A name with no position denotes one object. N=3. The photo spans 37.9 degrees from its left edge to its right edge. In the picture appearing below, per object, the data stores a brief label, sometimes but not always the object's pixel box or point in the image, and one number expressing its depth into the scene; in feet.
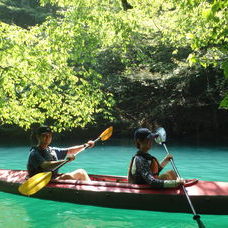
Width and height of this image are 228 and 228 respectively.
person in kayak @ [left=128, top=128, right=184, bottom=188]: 14.56
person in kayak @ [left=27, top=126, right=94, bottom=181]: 17.13
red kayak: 14.61
